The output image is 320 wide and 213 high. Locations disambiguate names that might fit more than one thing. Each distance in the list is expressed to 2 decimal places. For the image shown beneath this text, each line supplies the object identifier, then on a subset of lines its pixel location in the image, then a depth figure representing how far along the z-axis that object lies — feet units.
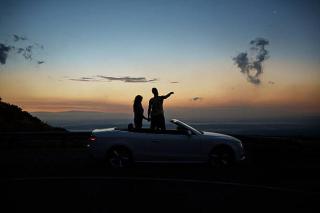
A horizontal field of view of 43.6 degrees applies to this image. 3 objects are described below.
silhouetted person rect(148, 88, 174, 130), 43.34
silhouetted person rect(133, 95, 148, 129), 47.06
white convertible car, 36.91
